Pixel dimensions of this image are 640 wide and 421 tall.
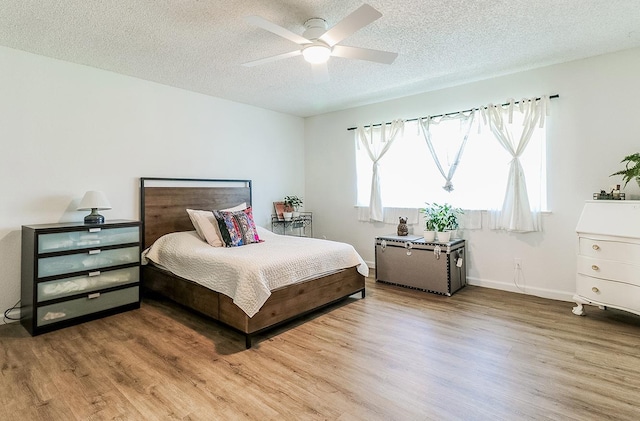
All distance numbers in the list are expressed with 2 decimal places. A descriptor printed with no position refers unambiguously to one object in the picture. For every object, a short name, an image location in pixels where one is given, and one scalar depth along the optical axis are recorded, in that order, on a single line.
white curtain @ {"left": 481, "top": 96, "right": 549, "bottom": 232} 3.52
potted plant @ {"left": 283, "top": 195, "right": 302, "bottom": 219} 5.27
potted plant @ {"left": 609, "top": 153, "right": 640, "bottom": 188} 2.74
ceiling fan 2.10
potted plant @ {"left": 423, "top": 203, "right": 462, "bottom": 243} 3.92
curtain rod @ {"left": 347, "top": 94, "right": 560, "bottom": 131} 3.43
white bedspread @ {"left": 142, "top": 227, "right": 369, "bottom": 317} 2.51
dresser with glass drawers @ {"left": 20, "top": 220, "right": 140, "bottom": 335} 2.73
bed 2.66
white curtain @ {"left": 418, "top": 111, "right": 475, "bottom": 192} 3.99
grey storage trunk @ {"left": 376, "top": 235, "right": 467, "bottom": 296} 3.71
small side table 5.30
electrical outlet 3.72
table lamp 3.07
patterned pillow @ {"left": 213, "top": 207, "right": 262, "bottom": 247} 3.48
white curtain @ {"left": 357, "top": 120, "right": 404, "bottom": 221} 4.68
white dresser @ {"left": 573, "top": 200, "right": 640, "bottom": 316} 2.64
